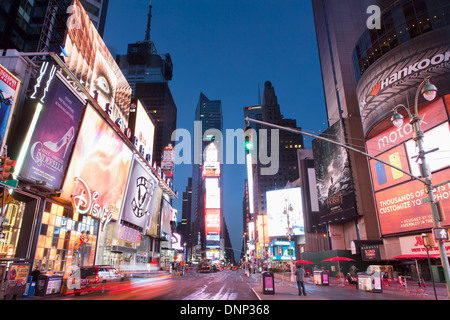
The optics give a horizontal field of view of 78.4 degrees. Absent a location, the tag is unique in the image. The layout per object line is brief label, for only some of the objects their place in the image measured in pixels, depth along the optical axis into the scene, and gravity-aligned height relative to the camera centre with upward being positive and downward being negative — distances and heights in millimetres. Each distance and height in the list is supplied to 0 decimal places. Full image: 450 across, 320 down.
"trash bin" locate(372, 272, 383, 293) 21323 -2367
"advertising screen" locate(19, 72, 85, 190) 20422 +9096
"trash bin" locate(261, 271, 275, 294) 18562 -1990
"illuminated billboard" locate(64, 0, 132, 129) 30156 +23110
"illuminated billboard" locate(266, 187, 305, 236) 81812 +11871
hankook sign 30297 +20539
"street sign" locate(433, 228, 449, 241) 12852 +736
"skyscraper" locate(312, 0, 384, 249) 48438 +33400
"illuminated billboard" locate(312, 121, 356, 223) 50125 +13471
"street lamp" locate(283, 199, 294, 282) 31517 +170
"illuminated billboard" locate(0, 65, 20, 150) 18125 +9944
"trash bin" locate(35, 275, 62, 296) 17438 -1974
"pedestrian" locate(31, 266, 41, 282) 17947 -1299
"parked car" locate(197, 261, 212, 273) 75344 -4114
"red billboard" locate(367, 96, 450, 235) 30188 +9366
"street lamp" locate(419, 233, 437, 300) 13742 +456
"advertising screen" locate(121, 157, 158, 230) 42156 +9046
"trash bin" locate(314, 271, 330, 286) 28500 -2662
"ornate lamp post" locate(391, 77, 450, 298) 12602 +4321
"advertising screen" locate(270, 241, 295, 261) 85625 +516
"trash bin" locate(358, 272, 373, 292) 22044 -2413
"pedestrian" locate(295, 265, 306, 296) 18000 -1582
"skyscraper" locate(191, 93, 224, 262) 137325 +19249
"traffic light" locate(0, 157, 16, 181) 11773 +3400
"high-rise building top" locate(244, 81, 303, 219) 160125 +46552
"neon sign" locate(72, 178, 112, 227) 26953 +4865
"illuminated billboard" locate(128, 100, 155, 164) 51531 +23758
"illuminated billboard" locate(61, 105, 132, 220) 26469 +9674
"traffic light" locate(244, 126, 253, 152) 11547 +4441
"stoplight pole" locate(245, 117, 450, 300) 12188 +1444
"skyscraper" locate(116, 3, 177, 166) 150875 +97616
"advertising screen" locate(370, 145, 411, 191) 35981 +10851
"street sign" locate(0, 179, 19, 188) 17753 +4389
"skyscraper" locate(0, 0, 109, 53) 50500 +42643
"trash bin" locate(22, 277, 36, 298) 17062 -2071
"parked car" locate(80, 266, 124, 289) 18703 -1519
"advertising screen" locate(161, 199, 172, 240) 67769 +7952
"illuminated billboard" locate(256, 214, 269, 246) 105475 +9944
